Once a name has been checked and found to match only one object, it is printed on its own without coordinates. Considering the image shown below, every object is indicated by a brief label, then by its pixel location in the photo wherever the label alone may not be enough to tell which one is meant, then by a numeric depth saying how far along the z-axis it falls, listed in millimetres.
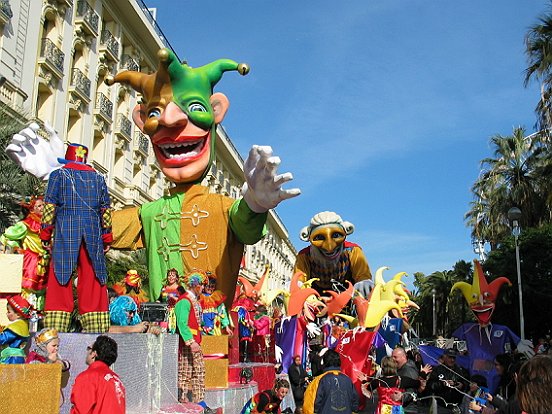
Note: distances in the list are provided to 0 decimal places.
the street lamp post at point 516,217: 14664
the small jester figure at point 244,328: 10508
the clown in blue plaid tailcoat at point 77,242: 5035
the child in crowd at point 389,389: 5262
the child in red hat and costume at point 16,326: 4281
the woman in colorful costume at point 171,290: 6237
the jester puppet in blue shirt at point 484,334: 9500
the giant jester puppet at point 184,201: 7246
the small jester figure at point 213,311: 6875
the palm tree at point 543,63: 15844
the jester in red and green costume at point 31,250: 5820
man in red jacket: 3223
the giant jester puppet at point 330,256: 10992
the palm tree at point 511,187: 24172
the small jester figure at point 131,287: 6840
